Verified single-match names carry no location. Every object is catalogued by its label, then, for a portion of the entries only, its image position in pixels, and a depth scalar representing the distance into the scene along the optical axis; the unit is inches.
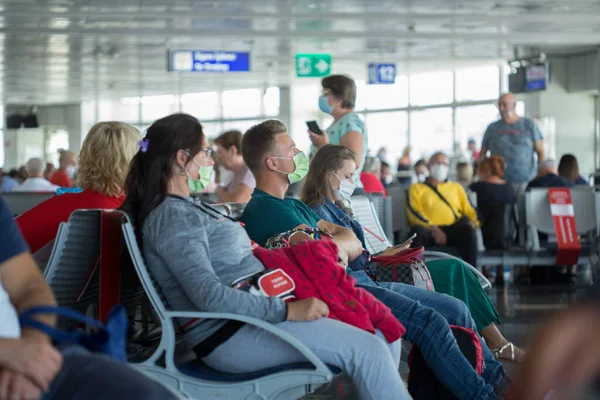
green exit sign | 740.0
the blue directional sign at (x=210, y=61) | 705.6
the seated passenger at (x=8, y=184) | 552.4
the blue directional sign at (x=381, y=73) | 810.2
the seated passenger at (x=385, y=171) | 747.4
